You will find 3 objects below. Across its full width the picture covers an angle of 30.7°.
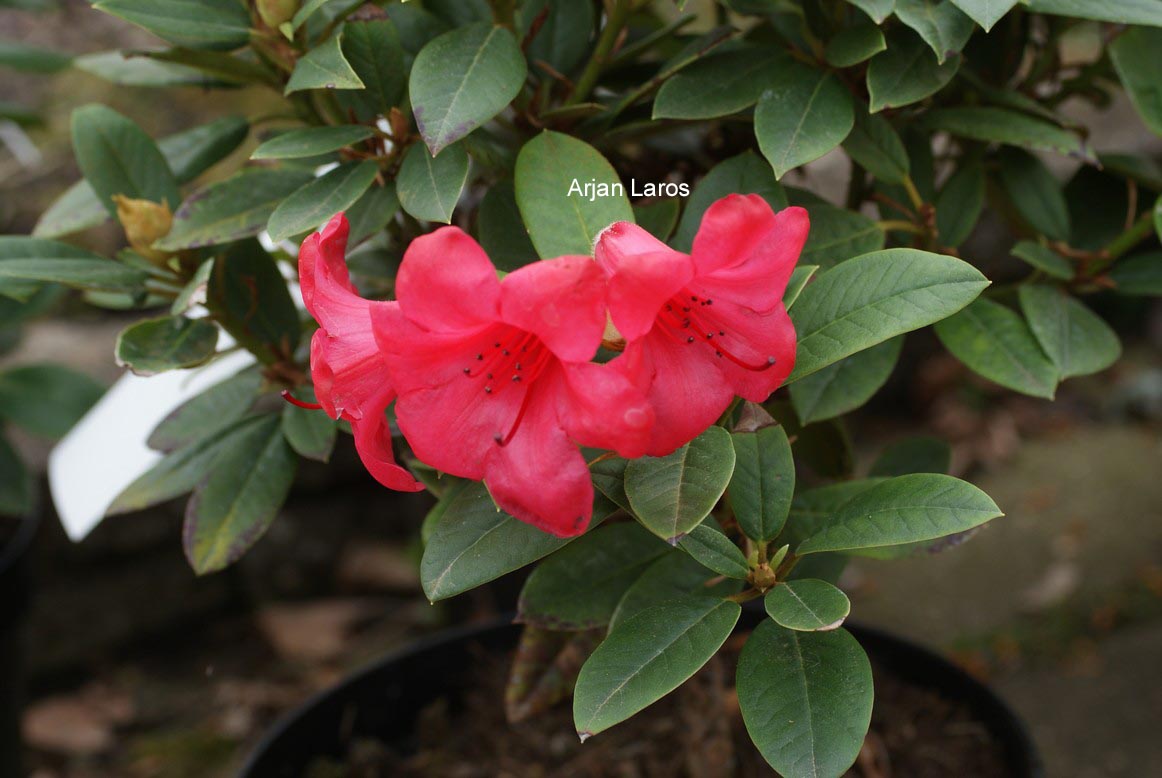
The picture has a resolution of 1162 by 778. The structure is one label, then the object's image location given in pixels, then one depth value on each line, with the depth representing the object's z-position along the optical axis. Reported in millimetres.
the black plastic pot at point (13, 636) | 786
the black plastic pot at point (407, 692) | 648
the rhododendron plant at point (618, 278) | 449
